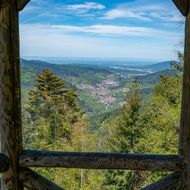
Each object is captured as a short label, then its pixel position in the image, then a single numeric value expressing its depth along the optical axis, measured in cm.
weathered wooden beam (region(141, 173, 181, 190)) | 154
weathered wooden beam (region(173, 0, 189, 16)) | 146
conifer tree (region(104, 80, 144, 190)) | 998
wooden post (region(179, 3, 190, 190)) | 148
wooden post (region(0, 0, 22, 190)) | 144
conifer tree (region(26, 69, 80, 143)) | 1000
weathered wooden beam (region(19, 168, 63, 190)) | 154
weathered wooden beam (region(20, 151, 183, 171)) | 153
